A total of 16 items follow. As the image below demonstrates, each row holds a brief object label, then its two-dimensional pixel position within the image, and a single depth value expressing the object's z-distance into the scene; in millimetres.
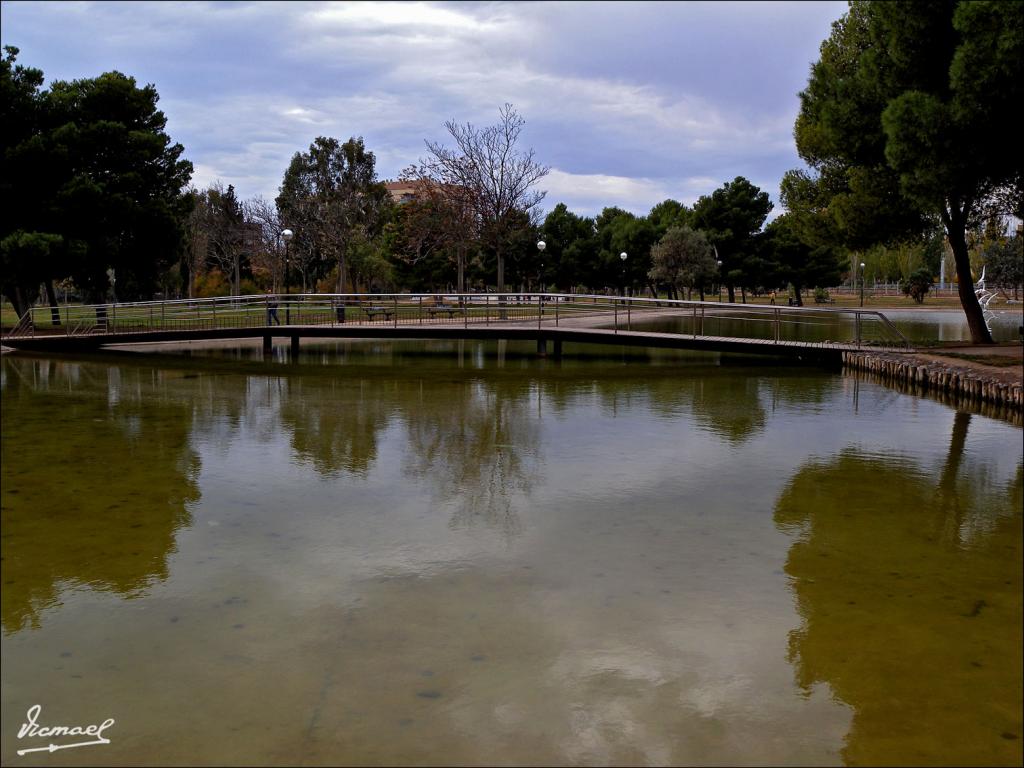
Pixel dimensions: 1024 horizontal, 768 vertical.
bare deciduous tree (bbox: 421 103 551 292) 42844
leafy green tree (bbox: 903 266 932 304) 71875
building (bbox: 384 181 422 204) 155162
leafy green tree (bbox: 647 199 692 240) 70350
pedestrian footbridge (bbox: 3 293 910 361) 24984
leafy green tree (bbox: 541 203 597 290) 71125
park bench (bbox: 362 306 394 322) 33300
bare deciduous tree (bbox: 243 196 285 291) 64375
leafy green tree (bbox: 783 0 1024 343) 20609
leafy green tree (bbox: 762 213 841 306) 68000
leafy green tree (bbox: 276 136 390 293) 63594
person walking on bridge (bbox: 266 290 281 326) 31070
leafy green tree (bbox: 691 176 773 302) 66750
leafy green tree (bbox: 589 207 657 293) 71562
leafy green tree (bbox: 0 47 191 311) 34500
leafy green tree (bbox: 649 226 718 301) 60438
